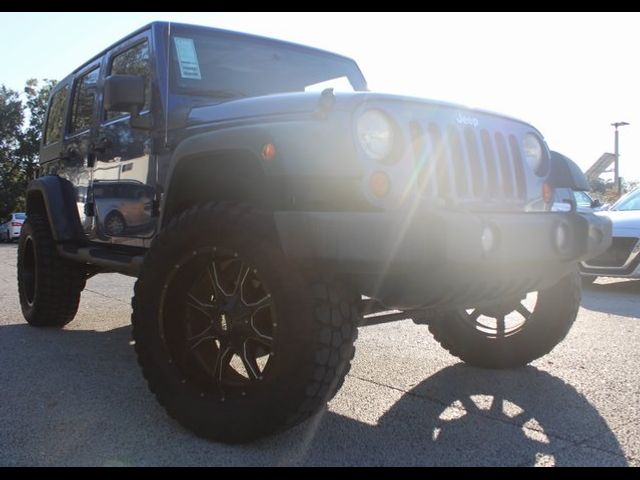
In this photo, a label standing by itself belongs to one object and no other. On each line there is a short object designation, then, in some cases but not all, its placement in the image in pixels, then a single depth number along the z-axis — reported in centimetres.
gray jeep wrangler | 247
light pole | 2851
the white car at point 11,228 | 2716
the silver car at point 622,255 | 745
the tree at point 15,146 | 4444
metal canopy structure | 2553
